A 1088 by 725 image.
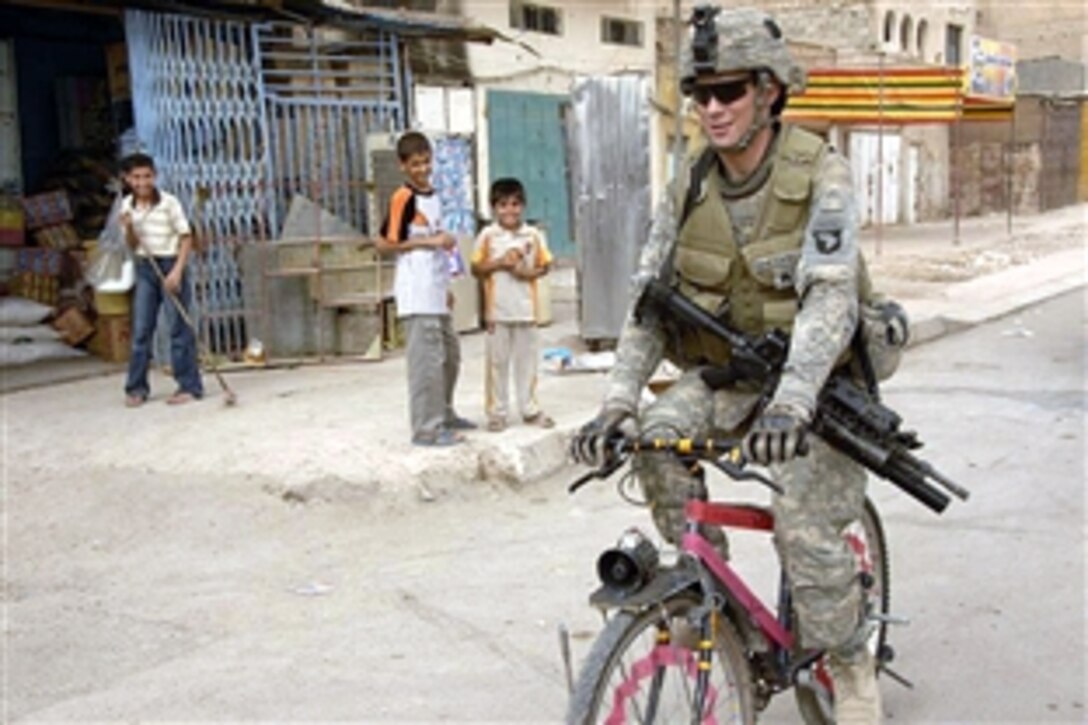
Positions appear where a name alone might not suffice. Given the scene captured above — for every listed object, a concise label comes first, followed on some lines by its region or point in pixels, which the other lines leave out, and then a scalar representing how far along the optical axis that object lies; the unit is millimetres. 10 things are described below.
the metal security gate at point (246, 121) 8609
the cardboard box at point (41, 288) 9883
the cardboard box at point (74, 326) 9414
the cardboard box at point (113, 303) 8992
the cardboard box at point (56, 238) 10078
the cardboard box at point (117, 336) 9086
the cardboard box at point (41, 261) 9945
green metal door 15312
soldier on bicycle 2604
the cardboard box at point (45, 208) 10070
